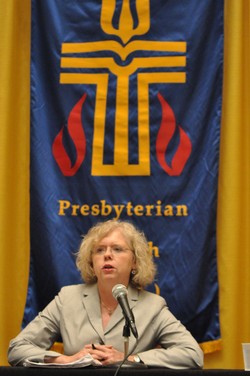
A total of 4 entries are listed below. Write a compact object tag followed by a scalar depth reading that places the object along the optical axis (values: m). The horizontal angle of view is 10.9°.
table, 4.43
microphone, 4.55
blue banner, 7.01
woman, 5.69
